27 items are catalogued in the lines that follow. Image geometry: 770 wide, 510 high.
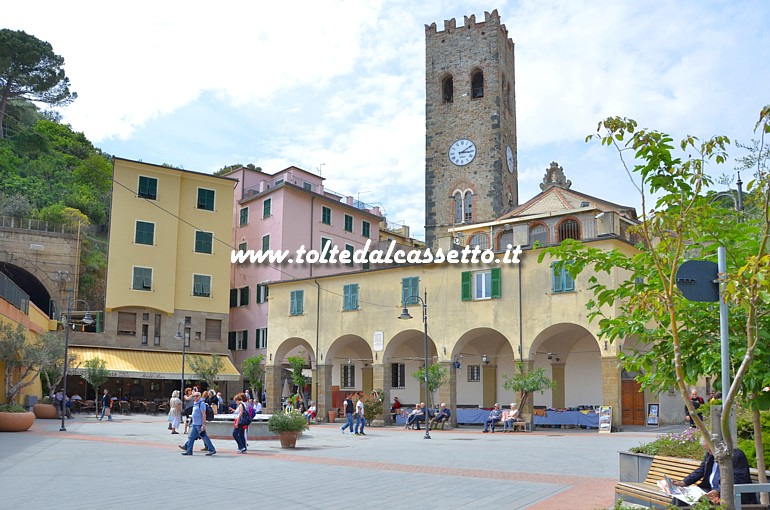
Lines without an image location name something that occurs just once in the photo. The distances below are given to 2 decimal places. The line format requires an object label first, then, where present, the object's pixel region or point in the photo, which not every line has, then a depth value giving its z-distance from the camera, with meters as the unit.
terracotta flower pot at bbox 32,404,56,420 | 34.22
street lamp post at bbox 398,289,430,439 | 24.83
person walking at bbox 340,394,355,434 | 26.84
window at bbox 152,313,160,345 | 45.19
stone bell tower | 52.75
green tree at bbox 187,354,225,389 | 41.28
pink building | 48.84
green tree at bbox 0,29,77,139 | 63.78
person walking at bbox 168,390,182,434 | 26.12
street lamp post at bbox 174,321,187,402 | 41.66
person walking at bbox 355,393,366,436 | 26.02
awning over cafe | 41.66
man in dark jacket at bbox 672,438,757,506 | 7.68
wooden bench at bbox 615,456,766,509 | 7.86
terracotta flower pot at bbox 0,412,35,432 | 23.16
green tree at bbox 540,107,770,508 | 5.63
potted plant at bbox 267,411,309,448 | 19.34
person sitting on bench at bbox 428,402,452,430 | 30.23
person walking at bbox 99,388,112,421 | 33.66
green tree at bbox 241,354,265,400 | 42.38
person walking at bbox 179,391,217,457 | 17.19
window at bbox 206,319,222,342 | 47.70
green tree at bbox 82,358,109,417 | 36.97
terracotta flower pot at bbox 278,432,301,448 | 19.45
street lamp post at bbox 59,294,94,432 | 25.52
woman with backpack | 18.16
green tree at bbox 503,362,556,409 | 28.66
